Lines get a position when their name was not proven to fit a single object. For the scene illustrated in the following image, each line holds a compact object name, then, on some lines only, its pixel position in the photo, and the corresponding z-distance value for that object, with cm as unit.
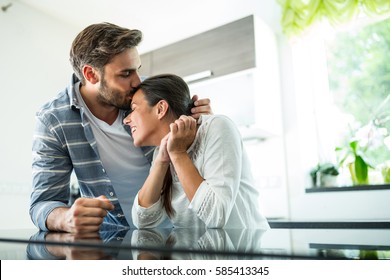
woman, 96
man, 133
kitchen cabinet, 276
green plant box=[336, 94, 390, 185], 263
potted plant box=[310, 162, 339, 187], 276
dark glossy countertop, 40
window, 272
